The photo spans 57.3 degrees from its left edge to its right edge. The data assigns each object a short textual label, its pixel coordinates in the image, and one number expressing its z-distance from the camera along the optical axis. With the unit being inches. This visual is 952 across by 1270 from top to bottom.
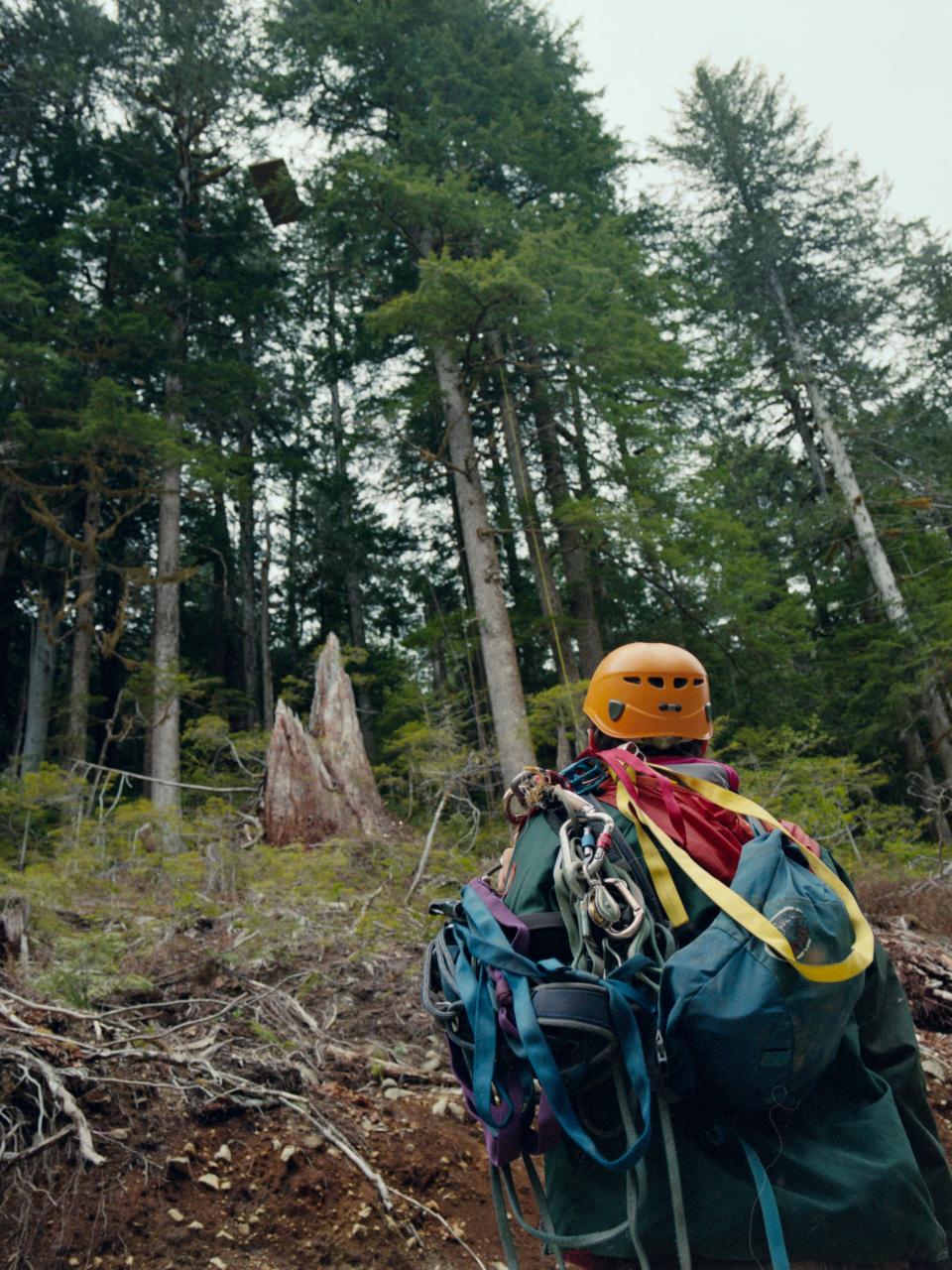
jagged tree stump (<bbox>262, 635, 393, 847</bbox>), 450.6
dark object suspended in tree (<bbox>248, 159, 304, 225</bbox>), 627.9
